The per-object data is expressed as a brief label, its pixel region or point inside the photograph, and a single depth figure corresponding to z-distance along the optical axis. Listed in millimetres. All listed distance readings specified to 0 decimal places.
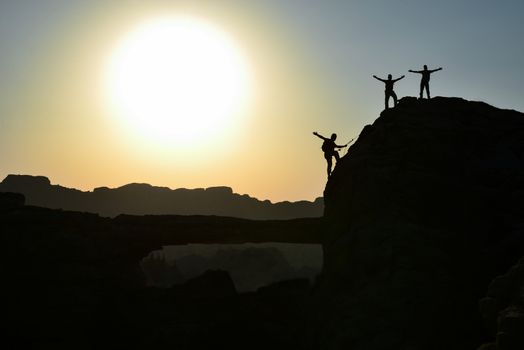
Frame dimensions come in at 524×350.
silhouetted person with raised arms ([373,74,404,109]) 28766
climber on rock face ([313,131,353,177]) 28312
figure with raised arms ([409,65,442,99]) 28725
